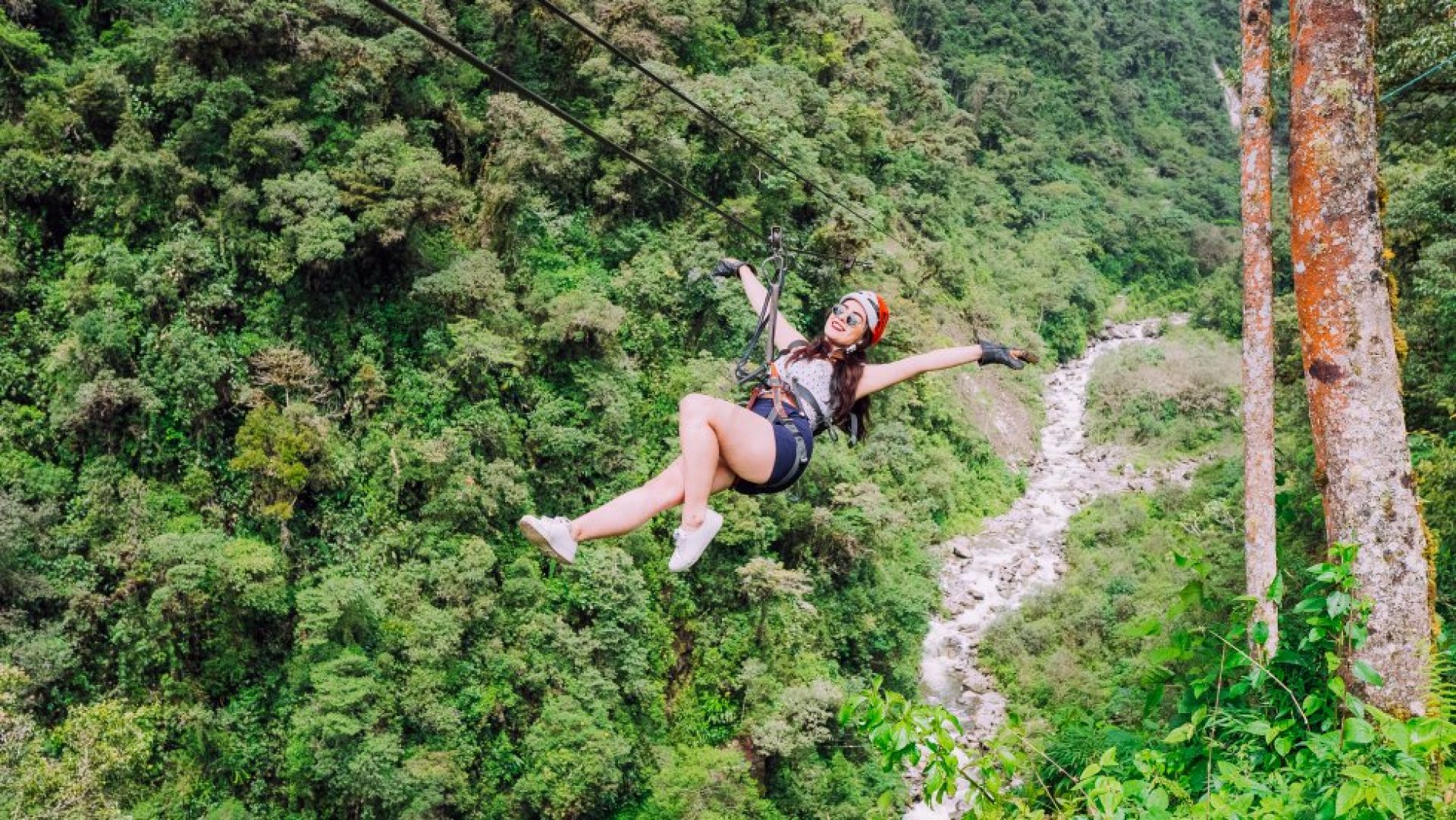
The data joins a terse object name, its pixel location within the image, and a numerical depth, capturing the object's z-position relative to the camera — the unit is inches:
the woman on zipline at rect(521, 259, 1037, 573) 121.4
